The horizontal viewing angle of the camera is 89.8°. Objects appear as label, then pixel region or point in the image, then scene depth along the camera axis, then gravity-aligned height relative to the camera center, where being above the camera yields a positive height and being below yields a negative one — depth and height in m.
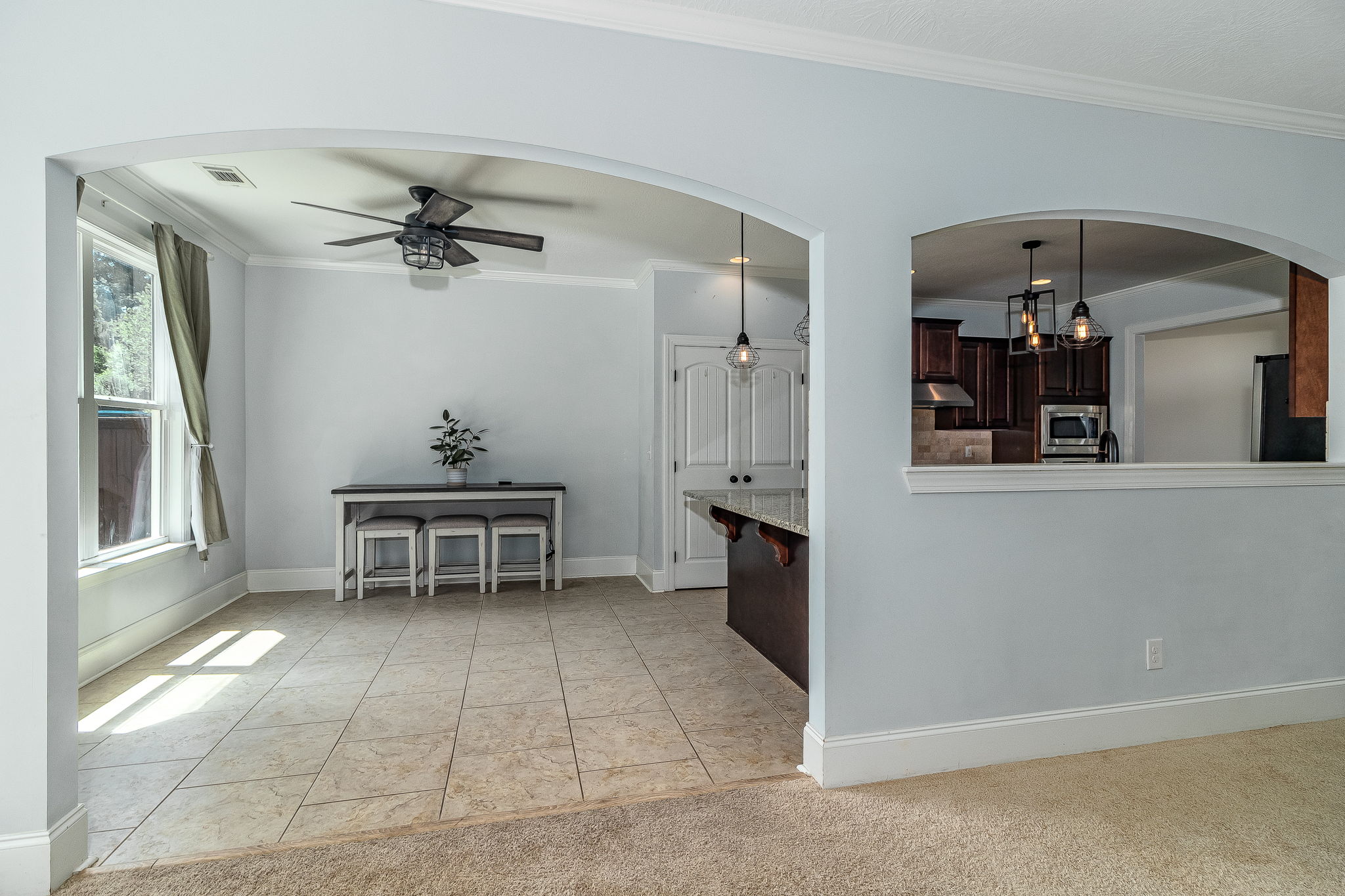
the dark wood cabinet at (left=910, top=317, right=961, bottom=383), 6.03 +0.81
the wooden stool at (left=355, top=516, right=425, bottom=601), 4.95 -0.68
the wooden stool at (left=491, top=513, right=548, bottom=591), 5.14 -0.66
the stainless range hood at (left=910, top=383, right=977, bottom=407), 5.72 +0.39
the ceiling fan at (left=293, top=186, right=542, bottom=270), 3.46 +1.13
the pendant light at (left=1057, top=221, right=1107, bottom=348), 3.75 +0.65
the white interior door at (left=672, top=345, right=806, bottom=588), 5.32 +0.04
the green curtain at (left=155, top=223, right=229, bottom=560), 3.86 +0.61
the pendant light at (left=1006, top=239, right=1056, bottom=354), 5.00 +1.15
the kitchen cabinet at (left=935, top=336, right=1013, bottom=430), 6.23 +0.51
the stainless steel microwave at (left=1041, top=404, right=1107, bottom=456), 6.07 +0.09
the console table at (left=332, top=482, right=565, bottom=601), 4.93 -0.40
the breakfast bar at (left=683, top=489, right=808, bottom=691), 3.16 -0.69
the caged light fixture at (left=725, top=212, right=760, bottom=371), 4.45 +0.60
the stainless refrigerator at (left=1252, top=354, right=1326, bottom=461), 4.86 +0.12
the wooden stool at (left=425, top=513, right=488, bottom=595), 5.09 -0.69
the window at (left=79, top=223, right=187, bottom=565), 3.38 +0.17
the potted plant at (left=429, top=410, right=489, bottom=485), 5.28 -0.04
